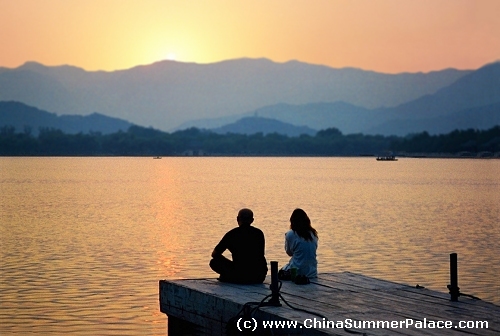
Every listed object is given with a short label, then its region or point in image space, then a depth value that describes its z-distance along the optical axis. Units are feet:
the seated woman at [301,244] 53.01
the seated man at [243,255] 50.78
